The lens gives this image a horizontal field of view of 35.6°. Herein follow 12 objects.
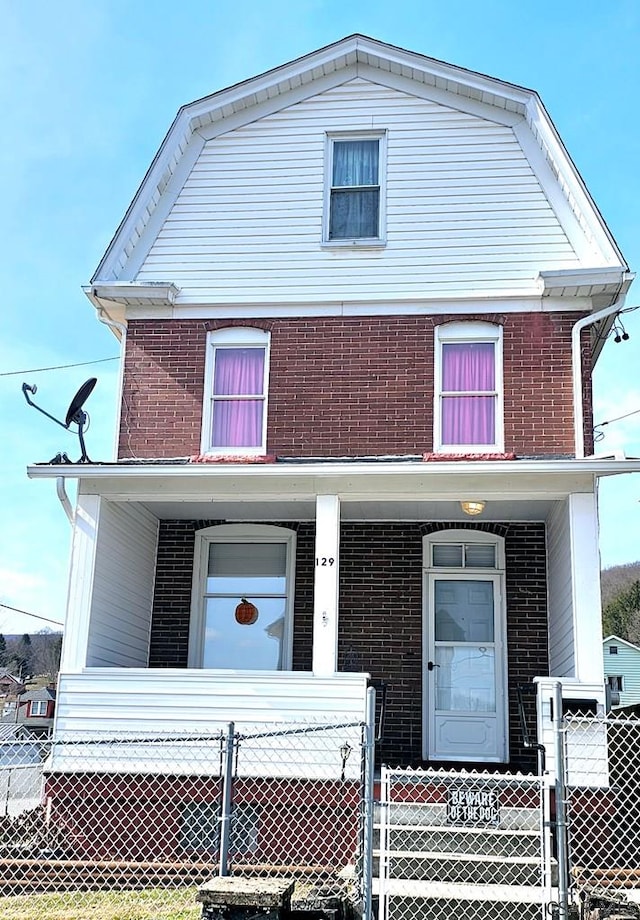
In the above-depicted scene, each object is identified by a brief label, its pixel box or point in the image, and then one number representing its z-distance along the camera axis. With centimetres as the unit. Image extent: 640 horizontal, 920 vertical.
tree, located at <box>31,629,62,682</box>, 5066
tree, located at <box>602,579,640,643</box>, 6134
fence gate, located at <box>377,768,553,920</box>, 705
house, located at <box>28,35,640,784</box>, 1144
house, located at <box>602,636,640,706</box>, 4594
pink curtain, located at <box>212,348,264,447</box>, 1207
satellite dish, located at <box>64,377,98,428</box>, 1167
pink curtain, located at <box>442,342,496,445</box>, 1170
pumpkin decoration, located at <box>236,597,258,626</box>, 1226
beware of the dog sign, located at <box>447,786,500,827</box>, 871
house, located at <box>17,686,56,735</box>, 2626
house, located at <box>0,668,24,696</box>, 5832
